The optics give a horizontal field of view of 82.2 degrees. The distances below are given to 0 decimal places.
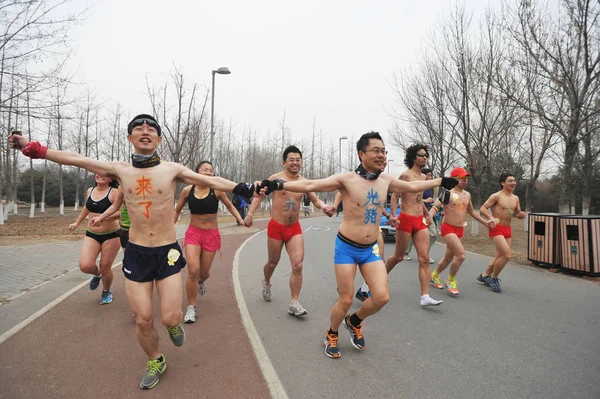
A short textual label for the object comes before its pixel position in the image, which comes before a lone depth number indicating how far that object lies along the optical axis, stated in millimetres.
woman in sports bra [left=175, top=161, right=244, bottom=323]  4707
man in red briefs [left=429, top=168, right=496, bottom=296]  6066
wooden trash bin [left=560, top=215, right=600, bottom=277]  7516
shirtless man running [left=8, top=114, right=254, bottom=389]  3070
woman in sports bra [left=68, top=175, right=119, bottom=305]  5035
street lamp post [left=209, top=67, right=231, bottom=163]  16219
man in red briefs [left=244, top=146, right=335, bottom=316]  4875
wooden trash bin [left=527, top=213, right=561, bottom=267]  8297
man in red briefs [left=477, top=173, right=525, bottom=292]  6316
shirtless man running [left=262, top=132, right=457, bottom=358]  3641
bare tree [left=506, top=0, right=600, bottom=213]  10164
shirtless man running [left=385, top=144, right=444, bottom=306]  5310
